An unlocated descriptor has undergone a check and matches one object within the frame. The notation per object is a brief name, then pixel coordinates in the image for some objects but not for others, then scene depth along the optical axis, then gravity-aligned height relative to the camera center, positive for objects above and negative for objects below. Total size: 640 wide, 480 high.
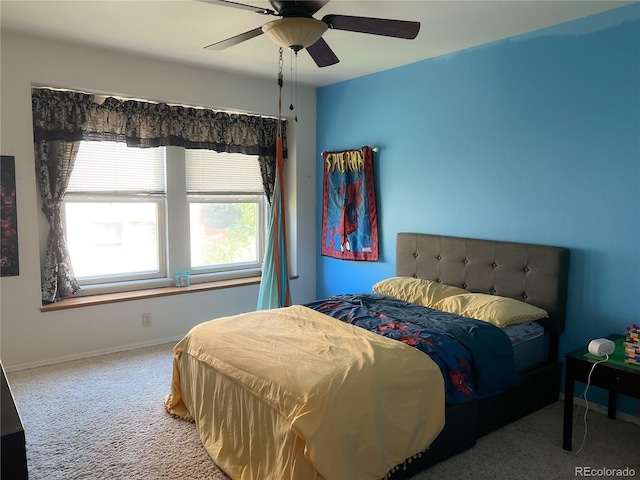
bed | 1.91 -0.85
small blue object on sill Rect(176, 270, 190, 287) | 4.41 -0.72
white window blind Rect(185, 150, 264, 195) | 4.50 +0.31
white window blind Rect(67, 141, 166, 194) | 3.92 +0.29
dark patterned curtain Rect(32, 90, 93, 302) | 3.63 +0.35
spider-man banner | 4.34 -0.02
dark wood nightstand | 2.22 -0.85
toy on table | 2.28 -0.69
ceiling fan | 2.18 +0.85
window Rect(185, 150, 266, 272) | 4.55 -0.06
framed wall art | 3.35 -0.11
